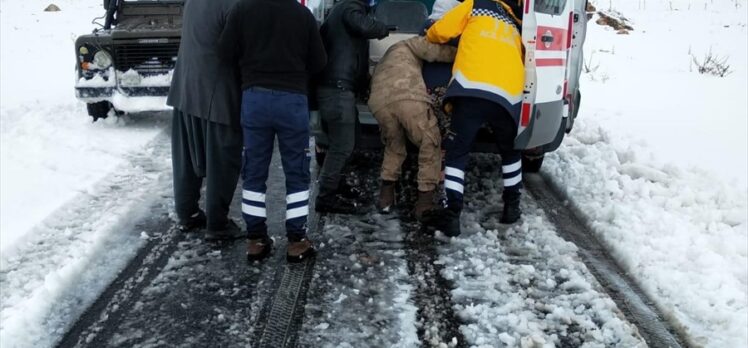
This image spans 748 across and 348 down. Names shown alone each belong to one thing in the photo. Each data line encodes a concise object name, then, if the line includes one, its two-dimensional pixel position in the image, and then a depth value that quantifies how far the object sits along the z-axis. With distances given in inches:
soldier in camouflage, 203.5
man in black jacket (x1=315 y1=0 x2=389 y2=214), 201.6
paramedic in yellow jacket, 186.7
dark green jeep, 323.3
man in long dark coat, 175.6
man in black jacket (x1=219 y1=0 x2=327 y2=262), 165.0
